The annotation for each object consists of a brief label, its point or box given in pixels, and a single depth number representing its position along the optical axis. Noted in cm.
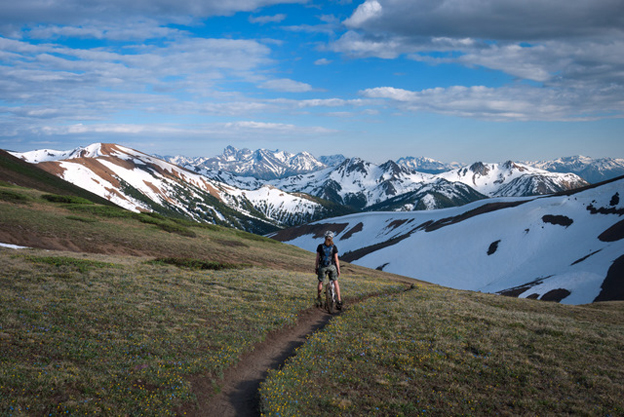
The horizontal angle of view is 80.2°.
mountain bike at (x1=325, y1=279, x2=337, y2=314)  2119
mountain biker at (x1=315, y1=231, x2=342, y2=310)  1966
